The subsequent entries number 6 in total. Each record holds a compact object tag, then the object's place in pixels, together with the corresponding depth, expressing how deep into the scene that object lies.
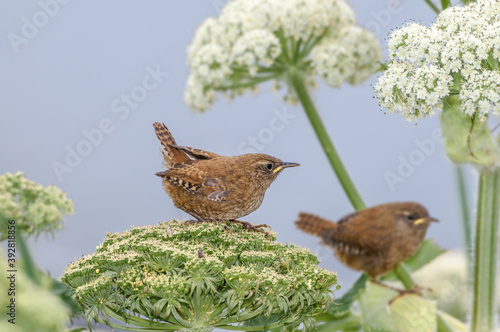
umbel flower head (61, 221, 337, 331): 6.47
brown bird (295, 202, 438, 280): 5.31
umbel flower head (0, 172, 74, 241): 5.22
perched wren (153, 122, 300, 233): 7.14
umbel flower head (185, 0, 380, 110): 5.53
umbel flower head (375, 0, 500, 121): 6.33
